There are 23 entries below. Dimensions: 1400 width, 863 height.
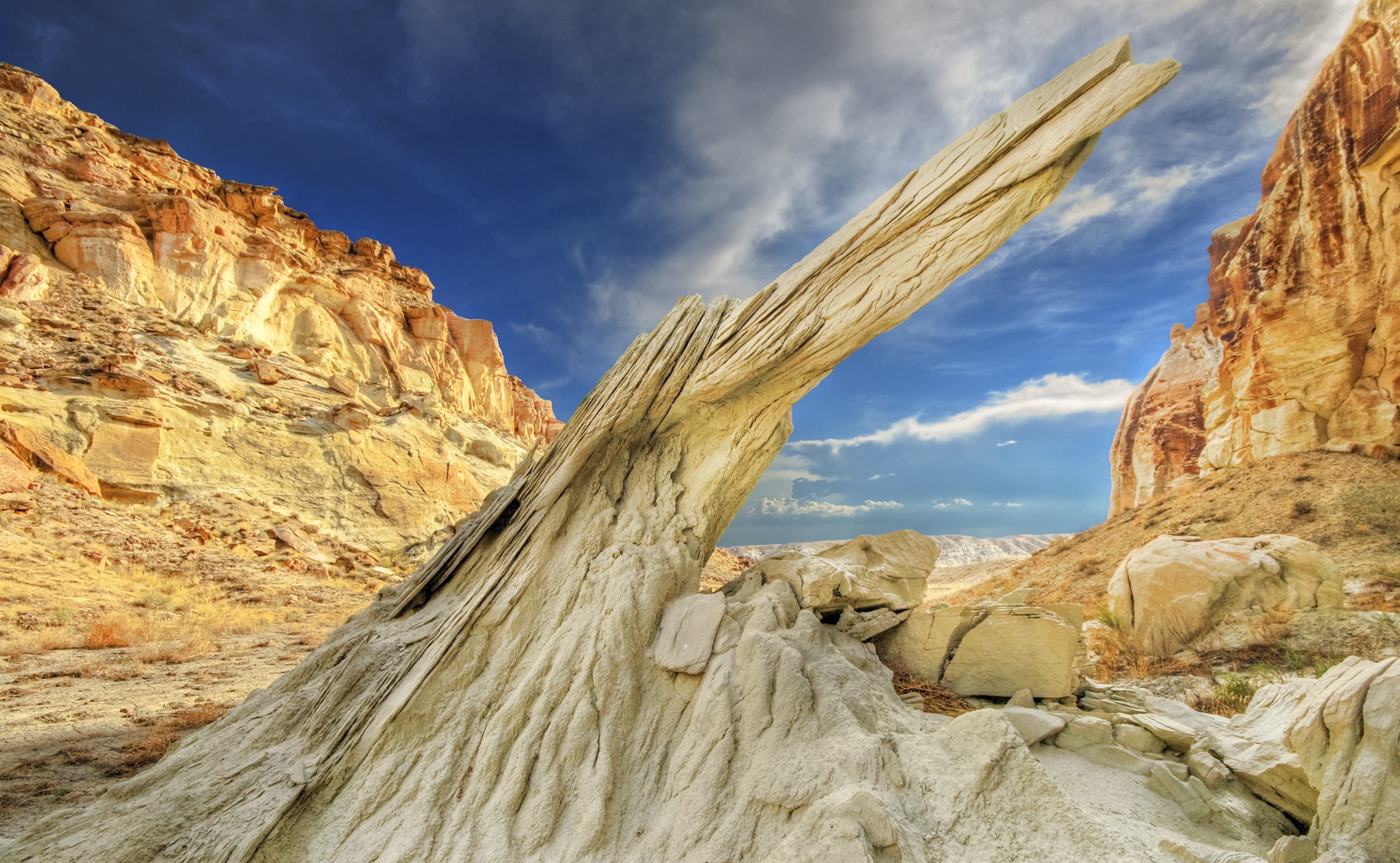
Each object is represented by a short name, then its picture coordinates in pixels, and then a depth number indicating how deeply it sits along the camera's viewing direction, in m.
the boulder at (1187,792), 3.43
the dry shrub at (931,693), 5.06
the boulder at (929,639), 5.78
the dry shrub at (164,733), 5.65
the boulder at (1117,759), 3.90
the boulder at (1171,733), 4.21
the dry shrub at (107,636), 10.30
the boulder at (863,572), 5.22
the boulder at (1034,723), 4.16
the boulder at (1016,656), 5.42
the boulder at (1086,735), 4.20
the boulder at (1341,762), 2.71
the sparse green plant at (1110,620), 10.39
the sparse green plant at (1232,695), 5.94
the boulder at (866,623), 5.66
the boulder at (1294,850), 2.76
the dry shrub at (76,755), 5.49
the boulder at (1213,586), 9.41
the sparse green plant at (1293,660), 7.77
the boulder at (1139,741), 4.24
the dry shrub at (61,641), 9.86
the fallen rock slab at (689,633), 4.20
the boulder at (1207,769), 3.62
